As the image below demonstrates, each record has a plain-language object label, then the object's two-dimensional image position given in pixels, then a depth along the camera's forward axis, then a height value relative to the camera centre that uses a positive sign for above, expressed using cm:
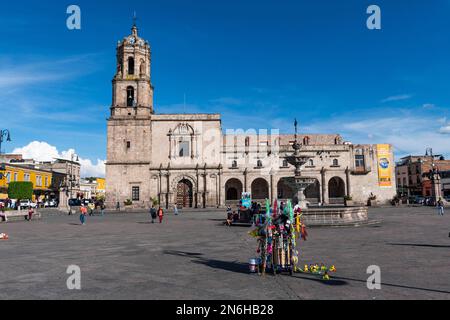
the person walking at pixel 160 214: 2251 -161
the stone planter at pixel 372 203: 4700 -242
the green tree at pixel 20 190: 4928 +34
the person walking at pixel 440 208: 2545 -180
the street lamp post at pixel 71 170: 7392 +463
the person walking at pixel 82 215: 2250 -164
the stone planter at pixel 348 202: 4291 -209
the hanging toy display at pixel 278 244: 709 -119
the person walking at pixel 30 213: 2802 -178
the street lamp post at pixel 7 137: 3127 +517
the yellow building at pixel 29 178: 5022 +236
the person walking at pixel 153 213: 2252 -154
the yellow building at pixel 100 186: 10374 +144
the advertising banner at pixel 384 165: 4903 +293
